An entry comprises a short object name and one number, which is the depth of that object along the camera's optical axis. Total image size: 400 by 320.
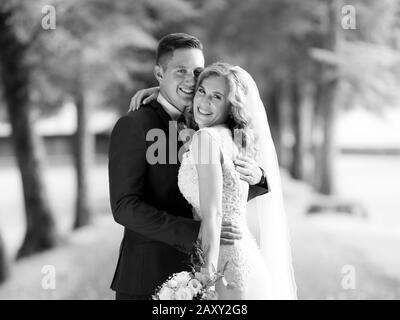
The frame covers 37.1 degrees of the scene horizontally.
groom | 3.57
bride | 3.41
